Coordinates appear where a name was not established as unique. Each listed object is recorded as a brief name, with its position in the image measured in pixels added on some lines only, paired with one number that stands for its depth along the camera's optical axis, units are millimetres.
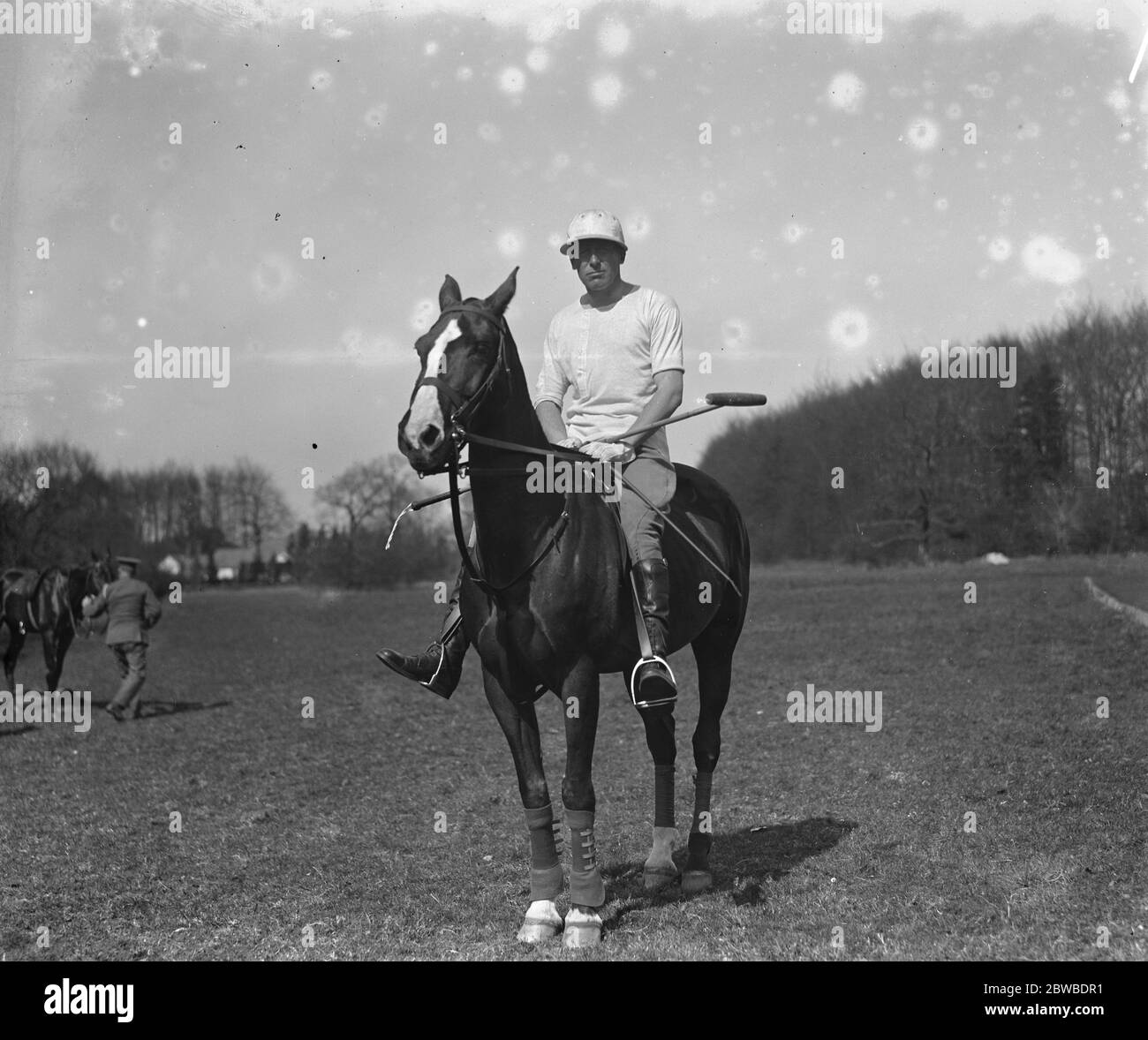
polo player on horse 6062
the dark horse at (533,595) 5348
